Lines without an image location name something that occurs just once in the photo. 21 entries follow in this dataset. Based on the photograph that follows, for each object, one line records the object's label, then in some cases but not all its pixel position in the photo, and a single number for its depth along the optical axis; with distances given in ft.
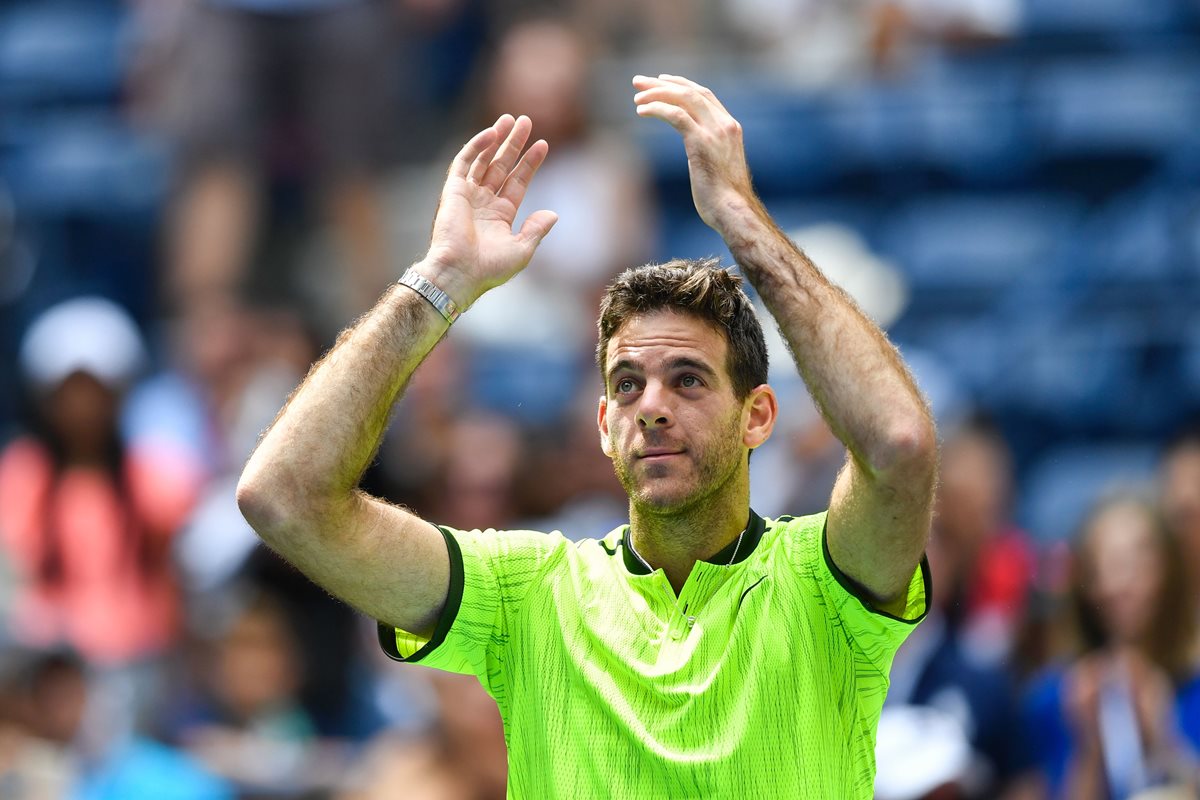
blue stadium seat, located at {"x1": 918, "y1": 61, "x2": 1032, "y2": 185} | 63.67
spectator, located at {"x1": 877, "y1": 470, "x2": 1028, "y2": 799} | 40.73
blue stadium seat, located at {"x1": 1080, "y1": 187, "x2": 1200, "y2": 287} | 59.72
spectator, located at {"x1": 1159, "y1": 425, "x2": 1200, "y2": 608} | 46.66
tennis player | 23.31
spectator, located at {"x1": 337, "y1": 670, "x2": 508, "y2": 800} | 40.16
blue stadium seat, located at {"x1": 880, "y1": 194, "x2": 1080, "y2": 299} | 62.62
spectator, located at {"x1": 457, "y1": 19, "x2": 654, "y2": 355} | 59.26
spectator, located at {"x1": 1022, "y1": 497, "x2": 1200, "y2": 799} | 40.65
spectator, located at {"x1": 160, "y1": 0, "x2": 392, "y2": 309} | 59.67
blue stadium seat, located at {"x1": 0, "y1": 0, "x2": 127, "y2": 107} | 72.02
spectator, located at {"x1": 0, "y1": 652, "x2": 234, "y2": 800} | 43.34
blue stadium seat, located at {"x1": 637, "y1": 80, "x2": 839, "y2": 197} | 64.90
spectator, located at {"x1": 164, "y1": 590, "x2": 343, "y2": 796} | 44.57
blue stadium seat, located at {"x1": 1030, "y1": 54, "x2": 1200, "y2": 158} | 62.64
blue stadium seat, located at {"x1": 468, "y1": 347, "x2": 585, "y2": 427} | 59.62
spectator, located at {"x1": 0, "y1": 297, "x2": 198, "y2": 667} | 50.83
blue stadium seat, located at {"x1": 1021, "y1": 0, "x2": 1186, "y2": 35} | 65.22
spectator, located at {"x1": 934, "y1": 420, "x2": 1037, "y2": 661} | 45.70
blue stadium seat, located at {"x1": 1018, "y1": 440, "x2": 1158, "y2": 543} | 56.08
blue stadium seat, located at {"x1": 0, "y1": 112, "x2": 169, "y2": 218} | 67.92
